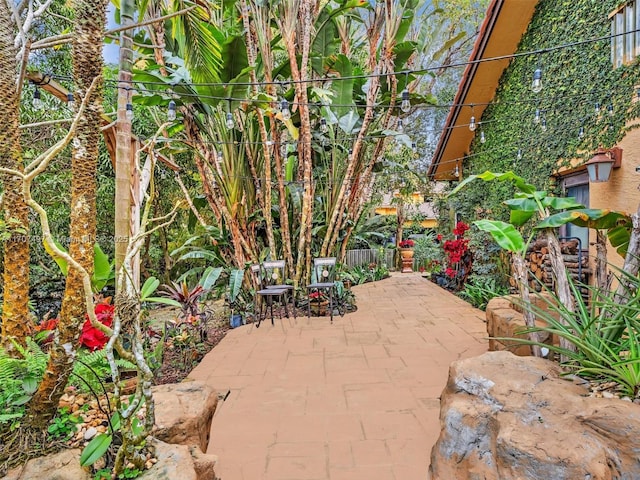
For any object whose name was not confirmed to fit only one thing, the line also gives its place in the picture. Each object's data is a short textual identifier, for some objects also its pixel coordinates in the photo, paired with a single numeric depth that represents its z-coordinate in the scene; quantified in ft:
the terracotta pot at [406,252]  41.01
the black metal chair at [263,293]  16.56
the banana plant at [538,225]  8.14
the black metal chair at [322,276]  17.37
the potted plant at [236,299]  16.88
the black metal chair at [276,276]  17.93
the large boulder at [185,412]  5.56
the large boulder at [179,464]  4.28
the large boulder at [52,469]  4.23
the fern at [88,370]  6.12
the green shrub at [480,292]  19.80
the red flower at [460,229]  25.31
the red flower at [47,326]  8.40
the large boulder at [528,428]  4.60
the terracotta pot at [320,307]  19.10
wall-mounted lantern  13.39
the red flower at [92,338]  7.31
